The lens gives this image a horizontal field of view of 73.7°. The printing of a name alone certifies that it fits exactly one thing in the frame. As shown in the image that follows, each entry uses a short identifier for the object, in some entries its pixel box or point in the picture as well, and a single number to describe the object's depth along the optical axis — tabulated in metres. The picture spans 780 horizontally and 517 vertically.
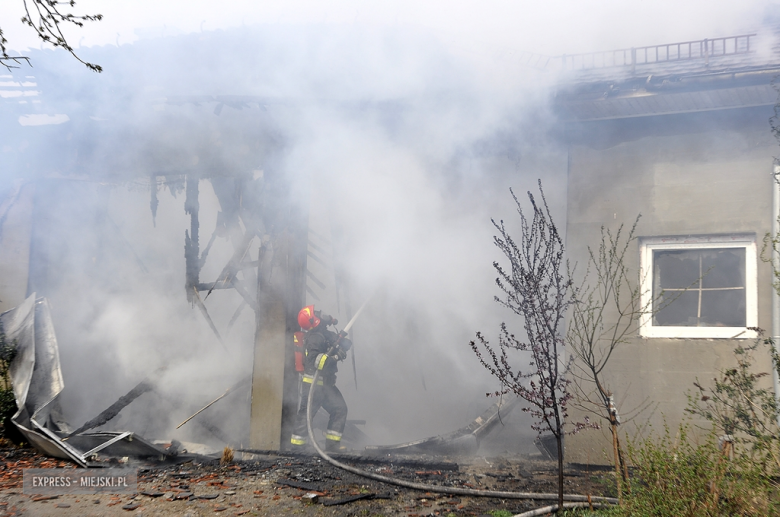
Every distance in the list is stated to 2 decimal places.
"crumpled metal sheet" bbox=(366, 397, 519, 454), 6.30
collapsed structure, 5.21
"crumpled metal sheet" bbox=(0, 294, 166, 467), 5.41
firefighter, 6.39
